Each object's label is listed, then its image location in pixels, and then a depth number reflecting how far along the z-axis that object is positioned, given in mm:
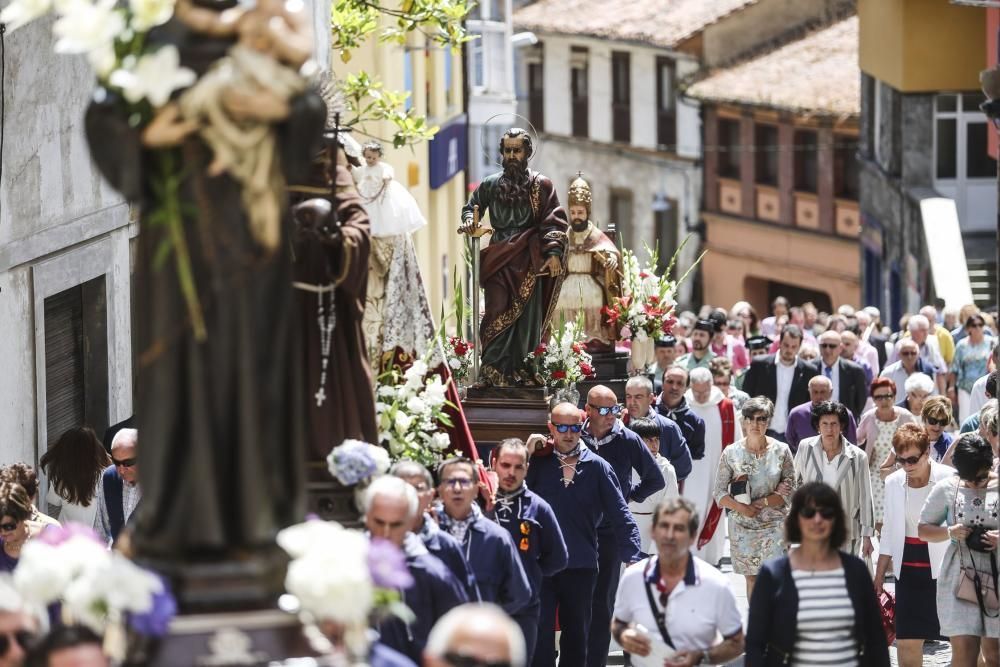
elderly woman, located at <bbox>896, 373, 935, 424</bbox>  17781
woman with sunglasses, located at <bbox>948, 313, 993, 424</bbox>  22375
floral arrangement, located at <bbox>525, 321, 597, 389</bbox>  16375
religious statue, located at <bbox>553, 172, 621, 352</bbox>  18828
